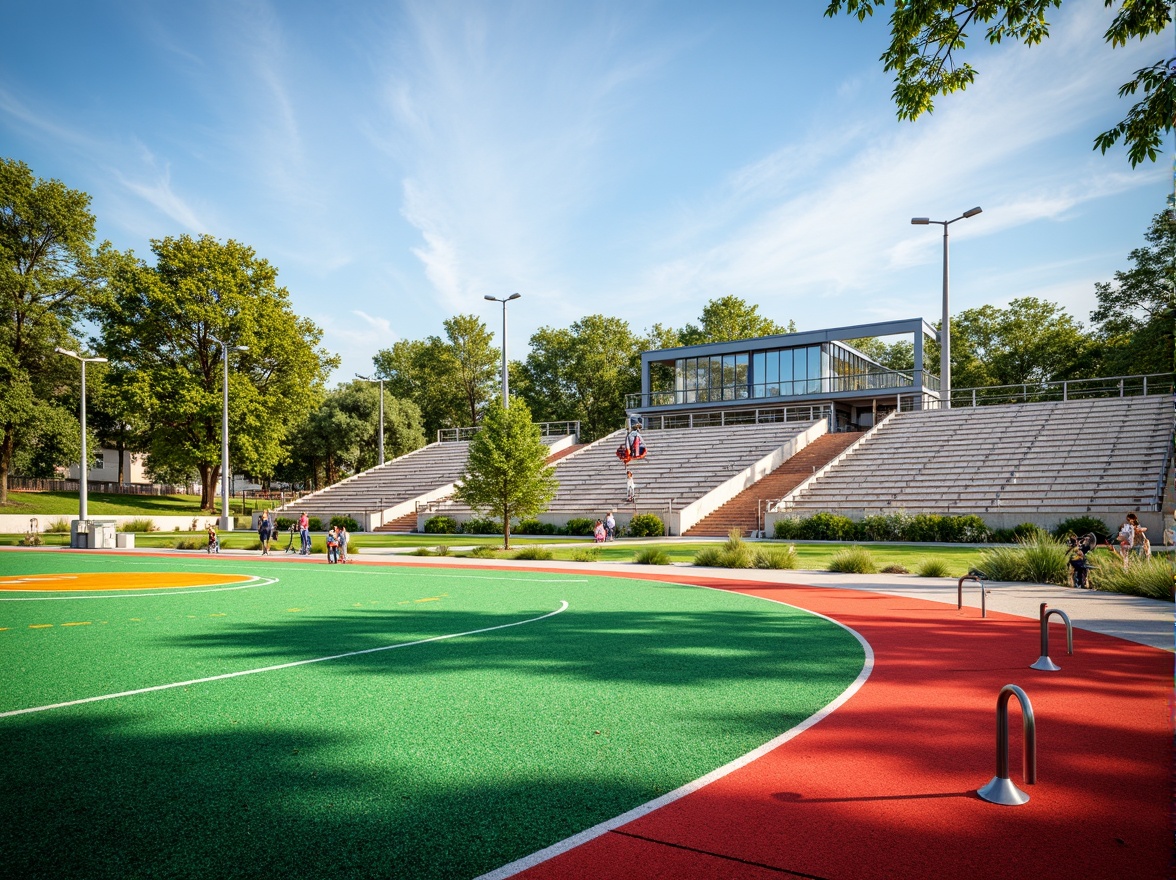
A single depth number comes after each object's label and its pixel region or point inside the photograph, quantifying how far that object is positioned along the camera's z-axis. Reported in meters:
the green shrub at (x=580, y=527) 36.47
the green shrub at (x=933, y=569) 17.98
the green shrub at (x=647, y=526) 34.22
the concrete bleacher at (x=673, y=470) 38.41
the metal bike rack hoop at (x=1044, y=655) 8.20
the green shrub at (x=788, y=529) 31.36
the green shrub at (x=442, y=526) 39.88
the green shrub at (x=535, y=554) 24.72
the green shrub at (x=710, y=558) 21.58
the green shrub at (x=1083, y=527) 26.02
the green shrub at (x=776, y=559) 20.55
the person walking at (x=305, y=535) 27.95
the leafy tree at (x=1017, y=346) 59.22
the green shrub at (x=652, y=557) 22.44
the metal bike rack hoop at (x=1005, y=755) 4.57
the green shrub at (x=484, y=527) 38.19
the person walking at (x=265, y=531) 28.03
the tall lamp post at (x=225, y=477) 38.72
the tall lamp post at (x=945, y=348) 44.56
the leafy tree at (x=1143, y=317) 44.16
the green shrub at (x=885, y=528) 30.06
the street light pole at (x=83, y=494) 32.28
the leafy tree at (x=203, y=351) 46.41
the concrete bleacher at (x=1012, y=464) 30.09
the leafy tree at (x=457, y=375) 78.38
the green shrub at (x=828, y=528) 30.67
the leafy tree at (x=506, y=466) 29.48
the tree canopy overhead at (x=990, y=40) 8.95
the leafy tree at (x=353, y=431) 68.00
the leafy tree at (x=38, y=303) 44.19
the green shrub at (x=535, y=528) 37.62
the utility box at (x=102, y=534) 30.91
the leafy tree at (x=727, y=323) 77.00
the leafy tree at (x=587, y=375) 74.56
